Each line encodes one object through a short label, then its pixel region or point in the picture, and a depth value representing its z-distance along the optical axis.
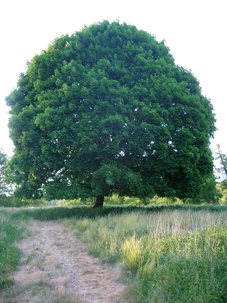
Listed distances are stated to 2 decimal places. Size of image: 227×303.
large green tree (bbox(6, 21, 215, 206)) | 11.48
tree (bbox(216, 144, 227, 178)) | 34.38
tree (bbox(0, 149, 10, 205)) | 34.59
